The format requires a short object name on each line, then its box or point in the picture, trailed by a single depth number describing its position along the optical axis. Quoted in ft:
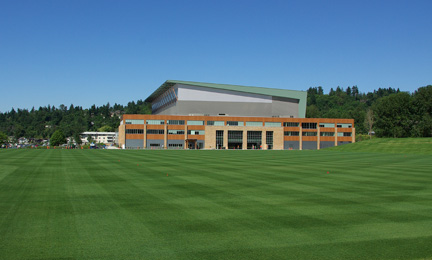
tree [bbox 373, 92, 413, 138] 404.16
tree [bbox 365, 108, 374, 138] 602.44
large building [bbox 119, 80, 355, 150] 386.11
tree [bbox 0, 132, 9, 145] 595.27
